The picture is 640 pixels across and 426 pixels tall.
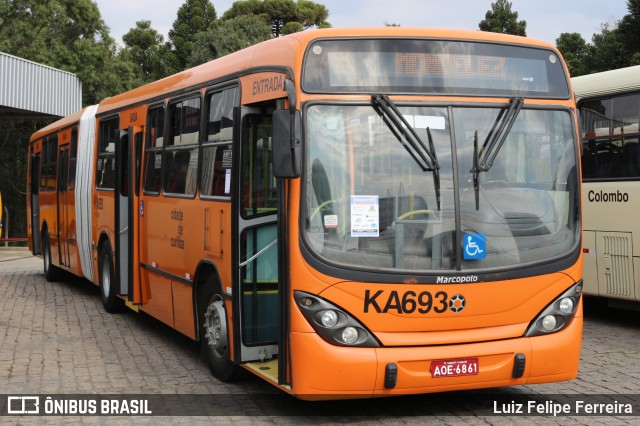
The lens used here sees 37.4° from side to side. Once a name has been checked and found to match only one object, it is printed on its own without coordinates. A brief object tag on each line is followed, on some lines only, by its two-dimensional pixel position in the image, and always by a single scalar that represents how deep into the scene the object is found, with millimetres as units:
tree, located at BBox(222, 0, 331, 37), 68438
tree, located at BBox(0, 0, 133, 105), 44812
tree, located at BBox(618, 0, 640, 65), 41188
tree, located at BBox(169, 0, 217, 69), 61438
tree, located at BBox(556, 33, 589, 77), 52625
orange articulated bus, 6746
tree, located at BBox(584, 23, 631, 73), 42125
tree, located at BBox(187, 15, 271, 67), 53812
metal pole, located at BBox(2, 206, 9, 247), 41906
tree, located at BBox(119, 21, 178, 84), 60156
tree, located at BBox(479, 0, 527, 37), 56500
